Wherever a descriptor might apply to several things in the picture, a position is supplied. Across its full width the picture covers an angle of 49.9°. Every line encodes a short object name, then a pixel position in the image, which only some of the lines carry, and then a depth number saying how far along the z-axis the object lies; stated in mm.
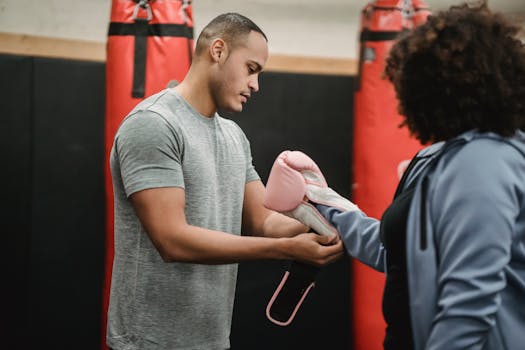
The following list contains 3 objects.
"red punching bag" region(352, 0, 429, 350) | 2781
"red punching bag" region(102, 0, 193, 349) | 2455
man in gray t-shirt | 1485
